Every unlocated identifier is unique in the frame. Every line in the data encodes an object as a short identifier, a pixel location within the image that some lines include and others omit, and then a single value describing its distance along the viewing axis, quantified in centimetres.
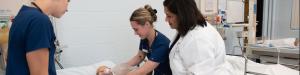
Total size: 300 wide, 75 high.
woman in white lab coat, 132
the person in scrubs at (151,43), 155
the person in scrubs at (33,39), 96
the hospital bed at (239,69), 178
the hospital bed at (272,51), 177
